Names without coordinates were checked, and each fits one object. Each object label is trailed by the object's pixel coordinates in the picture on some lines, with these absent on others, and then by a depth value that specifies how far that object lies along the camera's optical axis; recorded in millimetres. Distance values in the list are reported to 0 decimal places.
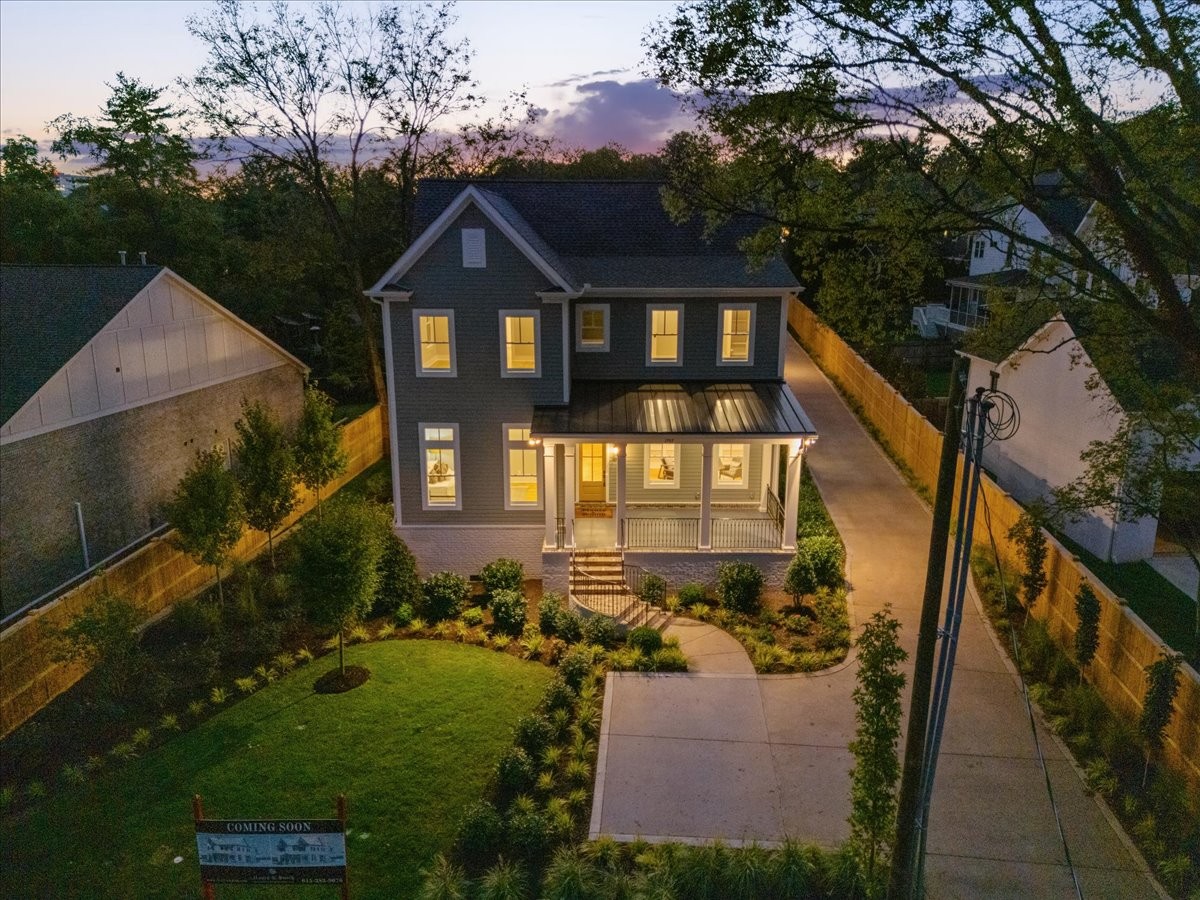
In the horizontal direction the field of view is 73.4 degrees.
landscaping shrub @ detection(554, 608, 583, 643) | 17250
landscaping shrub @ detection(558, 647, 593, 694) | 15366
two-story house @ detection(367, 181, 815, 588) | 19406
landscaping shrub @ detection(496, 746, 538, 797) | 12234
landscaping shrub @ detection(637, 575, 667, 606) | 18703
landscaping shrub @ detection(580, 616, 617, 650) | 17062
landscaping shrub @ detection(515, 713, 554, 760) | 13219
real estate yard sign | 8352
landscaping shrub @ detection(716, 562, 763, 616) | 18438
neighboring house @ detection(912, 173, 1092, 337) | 40500
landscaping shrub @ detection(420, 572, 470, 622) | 18562
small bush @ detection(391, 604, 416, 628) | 18250
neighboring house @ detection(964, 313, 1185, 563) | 20234
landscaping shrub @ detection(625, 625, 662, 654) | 16578
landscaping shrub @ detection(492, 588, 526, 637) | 17625
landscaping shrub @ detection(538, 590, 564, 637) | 17609
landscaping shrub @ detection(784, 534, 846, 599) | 18703
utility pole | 7980
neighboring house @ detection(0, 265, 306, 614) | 17812
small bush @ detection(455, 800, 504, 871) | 10867
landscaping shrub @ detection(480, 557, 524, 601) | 19297
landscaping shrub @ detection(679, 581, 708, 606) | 18797
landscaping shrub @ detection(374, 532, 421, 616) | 18781
